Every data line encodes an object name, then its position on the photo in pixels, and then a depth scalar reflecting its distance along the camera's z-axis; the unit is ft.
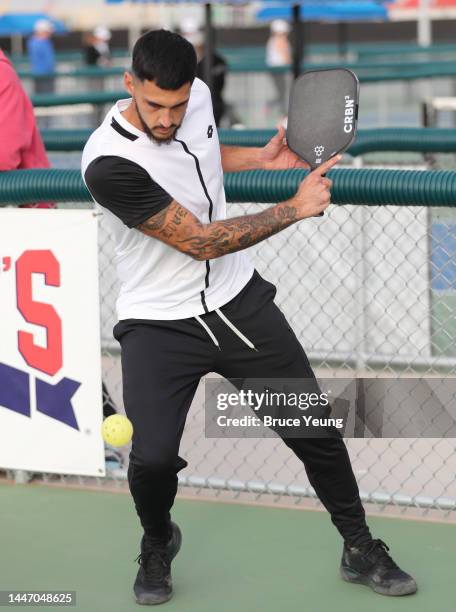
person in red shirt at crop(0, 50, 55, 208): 33.81
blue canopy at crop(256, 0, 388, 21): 145.18
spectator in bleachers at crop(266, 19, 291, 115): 163.52
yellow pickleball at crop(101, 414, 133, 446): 26.63
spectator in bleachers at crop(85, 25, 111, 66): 154.40
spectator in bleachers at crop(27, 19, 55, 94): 150.92
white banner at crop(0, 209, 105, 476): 32.50
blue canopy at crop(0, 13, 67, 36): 197.57
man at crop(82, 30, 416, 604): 24.06
